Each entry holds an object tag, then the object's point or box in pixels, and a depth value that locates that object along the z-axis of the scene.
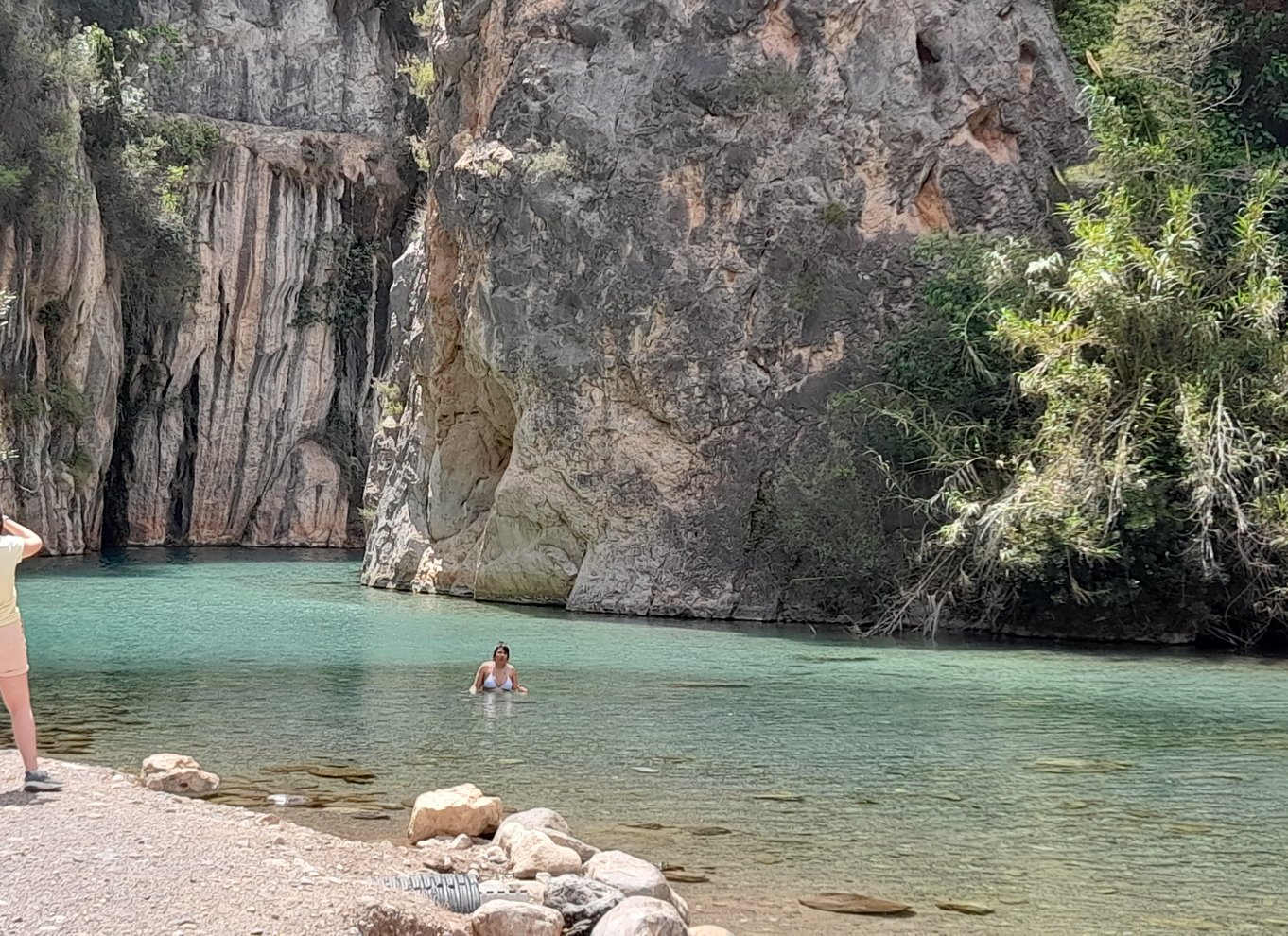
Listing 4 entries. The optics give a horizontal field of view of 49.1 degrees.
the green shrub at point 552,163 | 22.48
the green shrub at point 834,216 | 21.84
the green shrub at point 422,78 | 27.83
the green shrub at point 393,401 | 29.66
